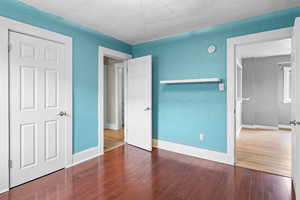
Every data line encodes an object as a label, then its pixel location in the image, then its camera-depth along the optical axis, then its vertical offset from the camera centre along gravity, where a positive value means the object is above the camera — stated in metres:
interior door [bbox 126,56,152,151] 3.60 -0.07
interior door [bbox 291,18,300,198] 1.77 -0.01
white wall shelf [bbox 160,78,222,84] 2.94 +0.35
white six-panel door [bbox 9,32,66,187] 2.21 -0.12
